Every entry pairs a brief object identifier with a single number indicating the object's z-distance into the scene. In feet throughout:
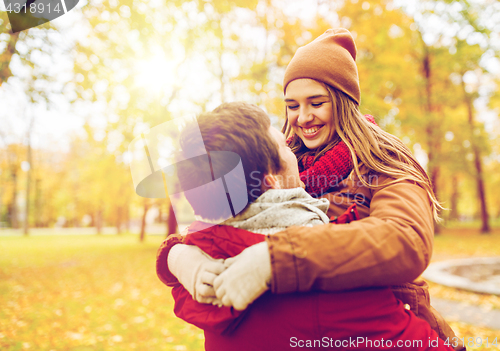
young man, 3.64
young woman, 3.36
